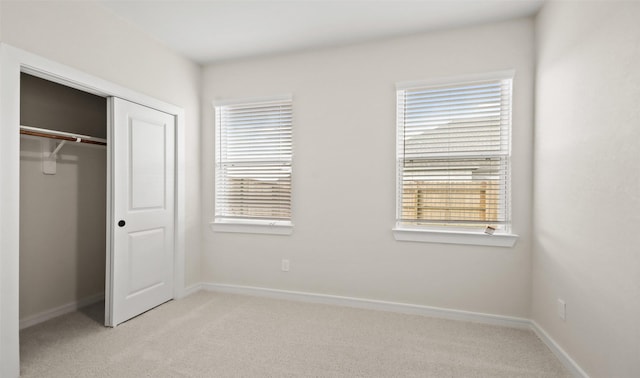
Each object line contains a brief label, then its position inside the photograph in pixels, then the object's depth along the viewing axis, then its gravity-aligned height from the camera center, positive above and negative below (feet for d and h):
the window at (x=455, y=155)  9.50 +0.99
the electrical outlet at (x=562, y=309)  7.45 -2.76
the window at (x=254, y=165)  11.70 +0.77
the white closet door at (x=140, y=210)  9.21 -0.80
